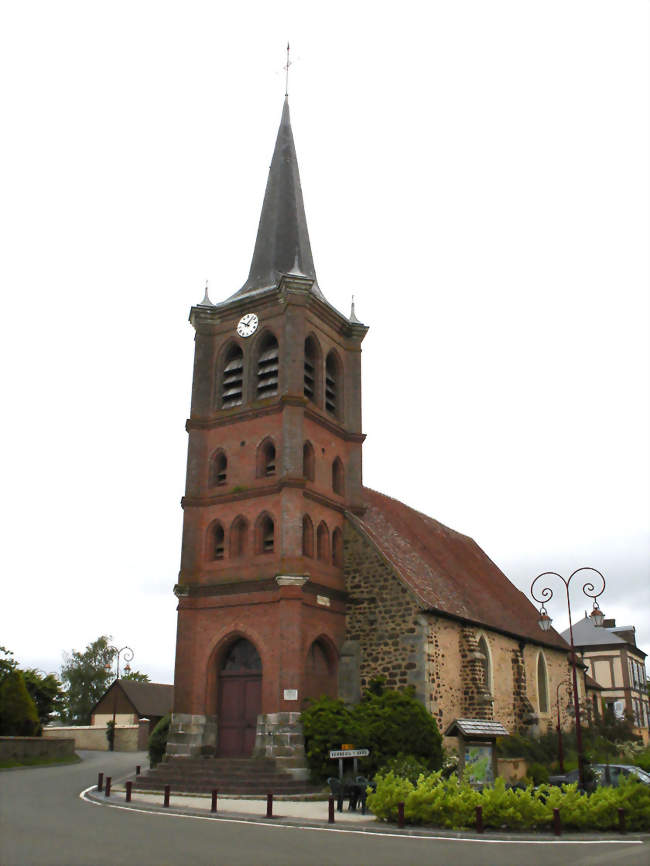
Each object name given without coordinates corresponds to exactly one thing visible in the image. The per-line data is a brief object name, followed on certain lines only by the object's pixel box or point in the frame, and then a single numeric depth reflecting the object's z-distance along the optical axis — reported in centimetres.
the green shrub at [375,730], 2225
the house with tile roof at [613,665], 6034
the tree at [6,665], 3919
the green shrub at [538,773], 2253
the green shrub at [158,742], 2659
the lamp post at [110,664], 7525
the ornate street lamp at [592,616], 1899
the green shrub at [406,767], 1981
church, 2480
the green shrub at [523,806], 1505
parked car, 2009
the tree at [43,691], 4607
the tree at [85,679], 7575
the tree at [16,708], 3675
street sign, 1928
